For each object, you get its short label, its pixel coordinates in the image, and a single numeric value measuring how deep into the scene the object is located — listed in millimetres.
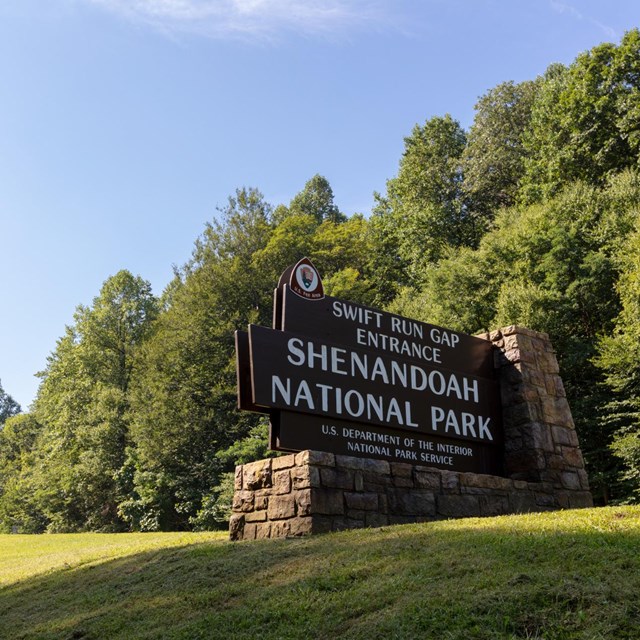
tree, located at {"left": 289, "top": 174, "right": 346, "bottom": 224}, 50219
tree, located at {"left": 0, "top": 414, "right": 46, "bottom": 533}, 38938
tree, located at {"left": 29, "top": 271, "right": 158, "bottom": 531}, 34188
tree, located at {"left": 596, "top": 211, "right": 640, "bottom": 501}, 18156
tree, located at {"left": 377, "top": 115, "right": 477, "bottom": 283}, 34219
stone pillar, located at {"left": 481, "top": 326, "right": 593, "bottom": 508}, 11141
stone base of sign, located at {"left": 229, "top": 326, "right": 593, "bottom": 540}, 8586
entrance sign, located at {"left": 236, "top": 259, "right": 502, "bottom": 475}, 9094
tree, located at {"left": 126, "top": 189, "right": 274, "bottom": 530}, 28281
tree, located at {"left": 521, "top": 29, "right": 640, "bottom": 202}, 28678
